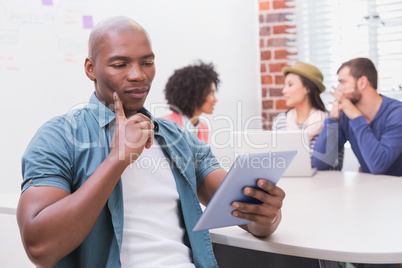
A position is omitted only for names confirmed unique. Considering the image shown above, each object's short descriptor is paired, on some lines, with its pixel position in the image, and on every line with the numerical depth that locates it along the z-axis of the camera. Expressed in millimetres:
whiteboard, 2502
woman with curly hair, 3404
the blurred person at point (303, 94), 3285
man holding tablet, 987
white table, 1208
